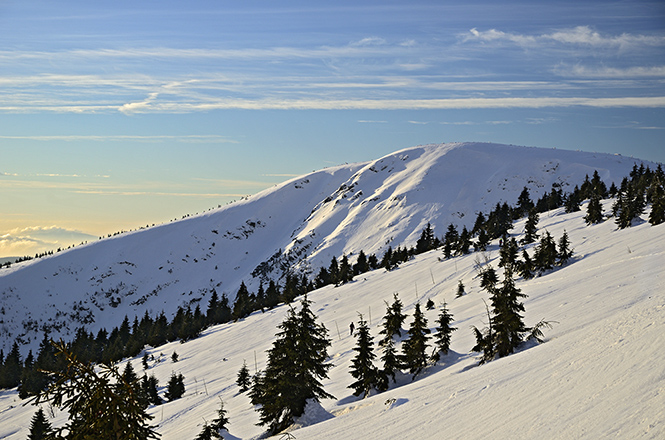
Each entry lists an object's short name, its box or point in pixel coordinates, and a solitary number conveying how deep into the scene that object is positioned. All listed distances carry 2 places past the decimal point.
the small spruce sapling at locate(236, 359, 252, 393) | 42.66
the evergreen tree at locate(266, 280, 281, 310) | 104.09
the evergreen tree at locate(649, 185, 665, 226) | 52.25
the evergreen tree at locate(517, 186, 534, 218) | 114.12
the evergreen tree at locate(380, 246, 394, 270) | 91.68
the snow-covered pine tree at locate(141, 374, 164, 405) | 50.85
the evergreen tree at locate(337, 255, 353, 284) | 97.00
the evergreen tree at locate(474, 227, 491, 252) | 82.07
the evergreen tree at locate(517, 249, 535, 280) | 53.66
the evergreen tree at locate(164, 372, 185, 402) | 52.16
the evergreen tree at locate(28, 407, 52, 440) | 42.37
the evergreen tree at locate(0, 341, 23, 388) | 95.50
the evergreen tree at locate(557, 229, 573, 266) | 52.72
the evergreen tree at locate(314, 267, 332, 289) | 115.96
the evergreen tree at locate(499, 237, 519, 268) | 58.21
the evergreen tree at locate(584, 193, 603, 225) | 72.94
